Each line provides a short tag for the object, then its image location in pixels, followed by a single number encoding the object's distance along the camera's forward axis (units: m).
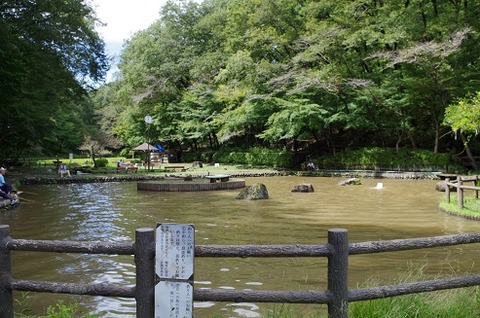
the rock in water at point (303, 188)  19.17
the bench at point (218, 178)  21.16
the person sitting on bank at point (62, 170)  25.28
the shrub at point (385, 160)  26.16
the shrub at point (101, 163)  35.09
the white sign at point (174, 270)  3.59
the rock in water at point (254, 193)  16.98
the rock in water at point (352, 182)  22.05
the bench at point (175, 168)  31.40
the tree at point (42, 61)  17.88
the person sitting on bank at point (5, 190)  14.61
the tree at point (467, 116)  13.27
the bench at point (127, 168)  29.70
